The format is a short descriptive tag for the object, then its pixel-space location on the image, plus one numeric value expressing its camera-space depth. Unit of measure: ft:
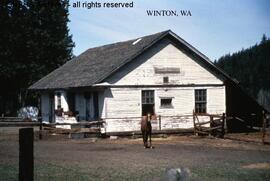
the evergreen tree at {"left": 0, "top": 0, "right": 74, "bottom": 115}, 168.86
